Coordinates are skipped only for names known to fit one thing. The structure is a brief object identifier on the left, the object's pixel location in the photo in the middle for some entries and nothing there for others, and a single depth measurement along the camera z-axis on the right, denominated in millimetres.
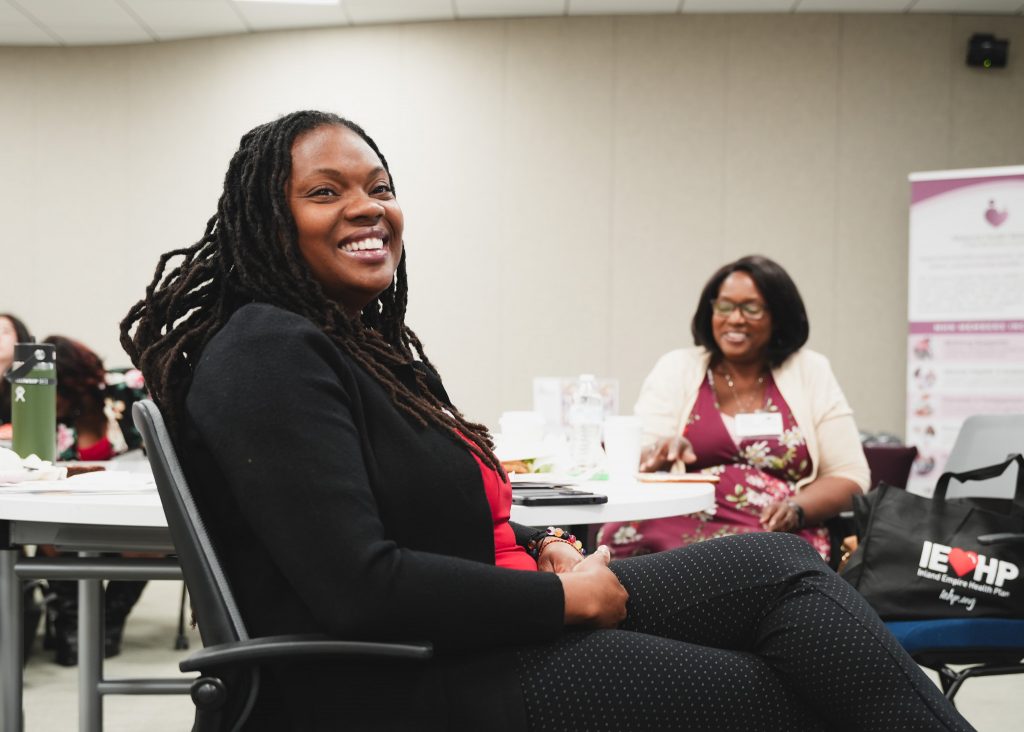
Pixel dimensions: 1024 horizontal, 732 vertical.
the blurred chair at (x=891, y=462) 3354
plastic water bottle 2291
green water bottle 2012
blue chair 1890
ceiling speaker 5555
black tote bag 1895
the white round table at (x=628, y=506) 1633
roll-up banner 5035
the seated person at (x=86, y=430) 3404
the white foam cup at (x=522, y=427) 2291
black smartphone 1644
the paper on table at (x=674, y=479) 2168
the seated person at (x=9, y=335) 3969
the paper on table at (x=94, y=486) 1648
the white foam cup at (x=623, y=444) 2170
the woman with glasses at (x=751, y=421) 2627
